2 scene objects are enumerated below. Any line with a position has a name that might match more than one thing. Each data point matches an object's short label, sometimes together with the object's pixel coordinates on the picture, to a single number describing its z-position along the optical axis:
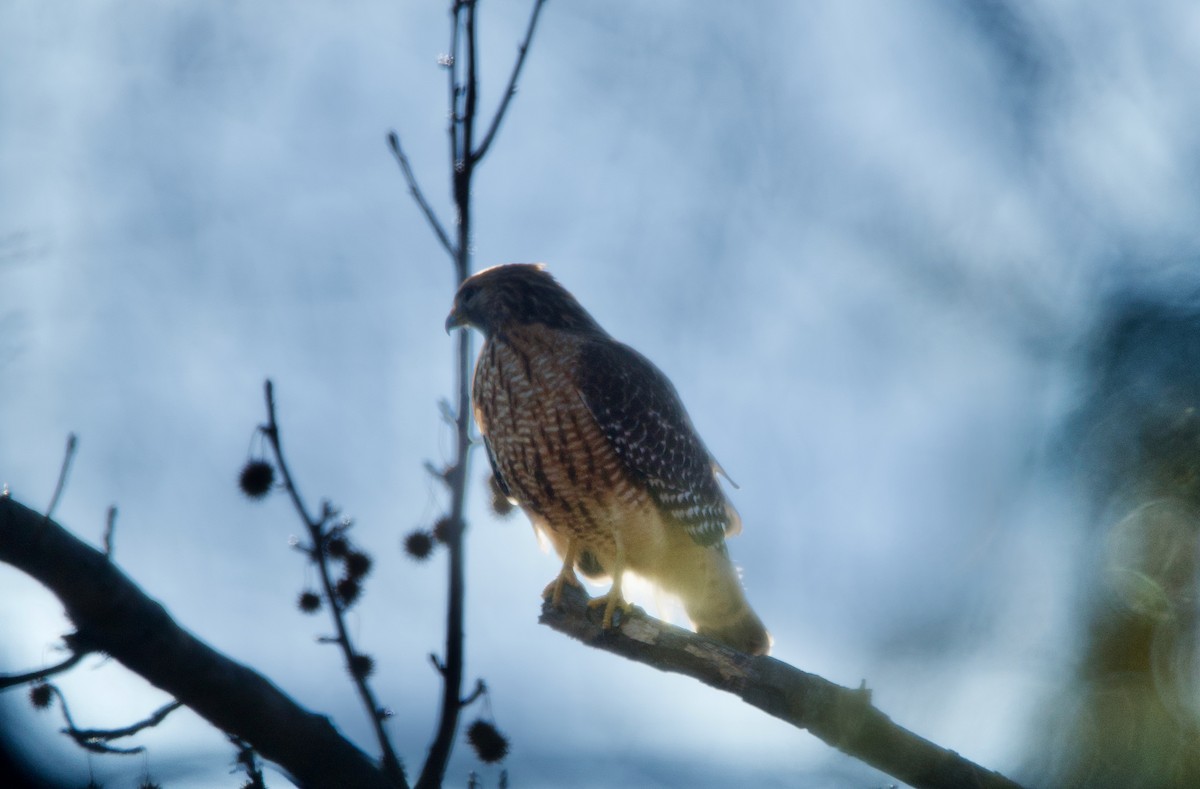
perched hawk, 9.62
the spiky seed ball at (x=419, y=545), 7.86
